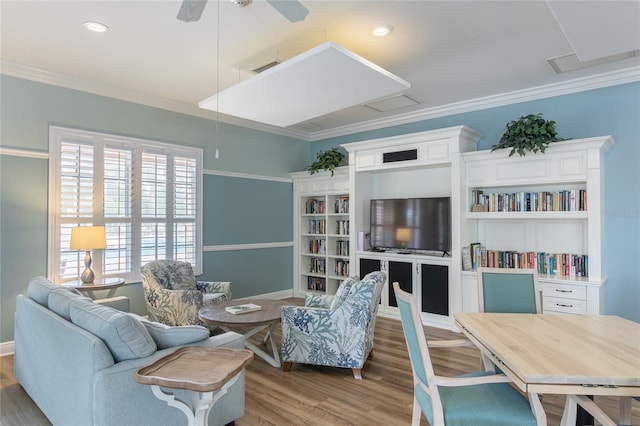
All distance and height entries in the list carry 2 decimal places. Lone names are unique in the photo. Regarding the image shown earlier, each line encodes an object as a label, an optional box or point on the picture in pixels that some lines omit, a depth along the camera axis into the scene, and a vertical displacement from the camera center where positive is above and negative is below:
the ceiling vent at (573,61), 3.59 +1.55
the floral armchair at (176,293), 3.98 -0.84
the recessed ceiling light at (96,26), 3.06 +1.56
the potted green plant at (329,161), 5.95 +0.89
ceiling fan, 2.16 +1.21
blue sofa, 1.95 -0.80
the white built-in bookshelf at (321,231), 6.12 -0.23
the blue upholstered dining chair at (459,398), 1.74 -0.89
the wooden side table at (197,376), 1.64 -0.71
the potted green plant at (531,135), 4.02 +0.89
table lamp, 3.89 -0.25
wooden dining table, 1.50 -0.62
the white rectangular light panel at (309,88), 2.73 +1.10
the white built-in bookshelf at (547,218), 3.86 +0.00
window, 4.17 +0.21
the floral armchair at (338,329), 3.23 -0.96
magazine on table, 3.64 -0.89
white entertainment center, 3.90 +0.08
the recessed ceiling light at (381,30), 3.11 +1.56
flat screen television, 4.91 -0.08
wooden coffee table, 3.37 -0.92
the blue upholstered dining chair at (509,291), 2.68 -0.52
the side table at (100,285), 3.83 -0.70
